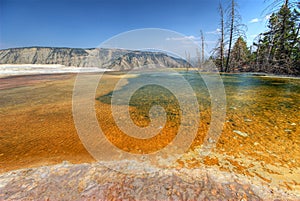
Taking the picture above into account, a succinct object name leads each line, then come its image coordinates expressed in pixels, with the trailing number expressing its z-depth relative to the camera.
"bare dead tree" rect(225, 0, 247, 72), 16.26
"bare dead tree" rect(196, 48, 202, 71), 29.20
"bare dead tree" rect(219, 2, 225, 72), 17.87
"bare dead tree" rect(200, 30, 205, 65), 27.21
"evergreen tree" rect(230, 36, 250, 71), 20.30
